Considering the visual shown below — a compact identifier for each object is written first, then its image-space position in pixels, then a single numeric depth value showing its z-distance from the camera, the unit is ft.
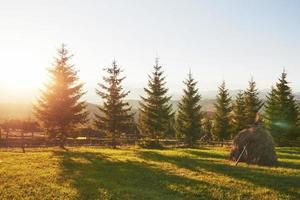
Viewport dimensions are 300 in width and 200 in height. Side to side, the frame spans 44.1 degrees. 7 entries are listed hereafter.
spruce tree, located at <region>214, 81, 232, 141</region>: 219.00
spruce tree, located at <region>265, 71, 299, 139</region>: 199.82
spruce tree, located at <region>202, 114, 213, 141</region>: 330.67
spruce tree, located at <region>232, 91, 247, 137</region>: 210.59
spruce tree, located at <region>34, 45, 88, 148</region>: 132.98
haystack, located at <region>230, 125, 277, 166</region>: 92.22
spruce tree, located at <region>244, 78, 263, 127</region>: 209.97
